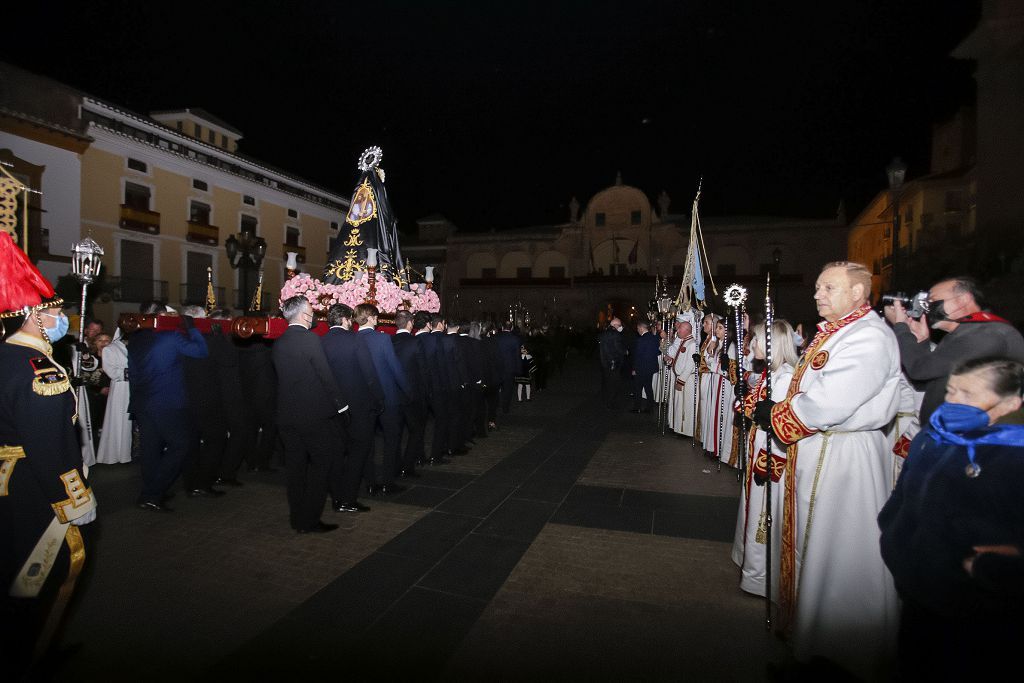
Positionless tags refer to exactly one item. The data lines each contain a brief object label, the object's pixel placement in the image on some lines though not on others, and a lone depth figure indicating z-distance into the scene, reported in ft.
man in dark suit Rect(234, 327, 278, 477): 22.67
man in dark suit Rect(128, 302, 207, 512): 18.02
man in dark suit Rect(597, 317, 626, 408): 42.93
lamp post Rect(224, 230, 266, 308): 39.45
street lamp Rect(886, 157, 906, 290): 42.63
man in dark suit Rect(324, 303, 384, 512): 18.54
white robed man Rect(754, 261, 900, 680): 9.48
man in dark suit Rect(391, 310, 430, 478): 22.76
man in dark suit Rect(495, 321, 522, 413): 37.86
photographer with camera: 10.78
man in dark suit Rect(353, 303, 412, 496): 20.57
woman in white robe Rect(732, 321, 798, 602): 11.46
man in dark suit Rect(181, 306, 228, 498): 19.30
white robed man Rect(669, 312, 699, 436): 30.48
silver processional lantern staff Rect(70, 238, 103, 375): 19.11
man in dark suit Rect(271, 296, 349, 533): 16.12
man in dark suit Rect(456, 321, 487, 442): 28.48
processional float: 26.86
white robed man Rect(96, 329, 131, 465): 23.81
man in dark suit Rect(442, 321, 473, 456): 26.37
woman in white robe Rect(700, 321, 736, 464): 25.34
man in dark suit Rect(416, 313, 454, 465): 24.81
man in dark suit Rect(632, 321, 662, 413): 41.93
